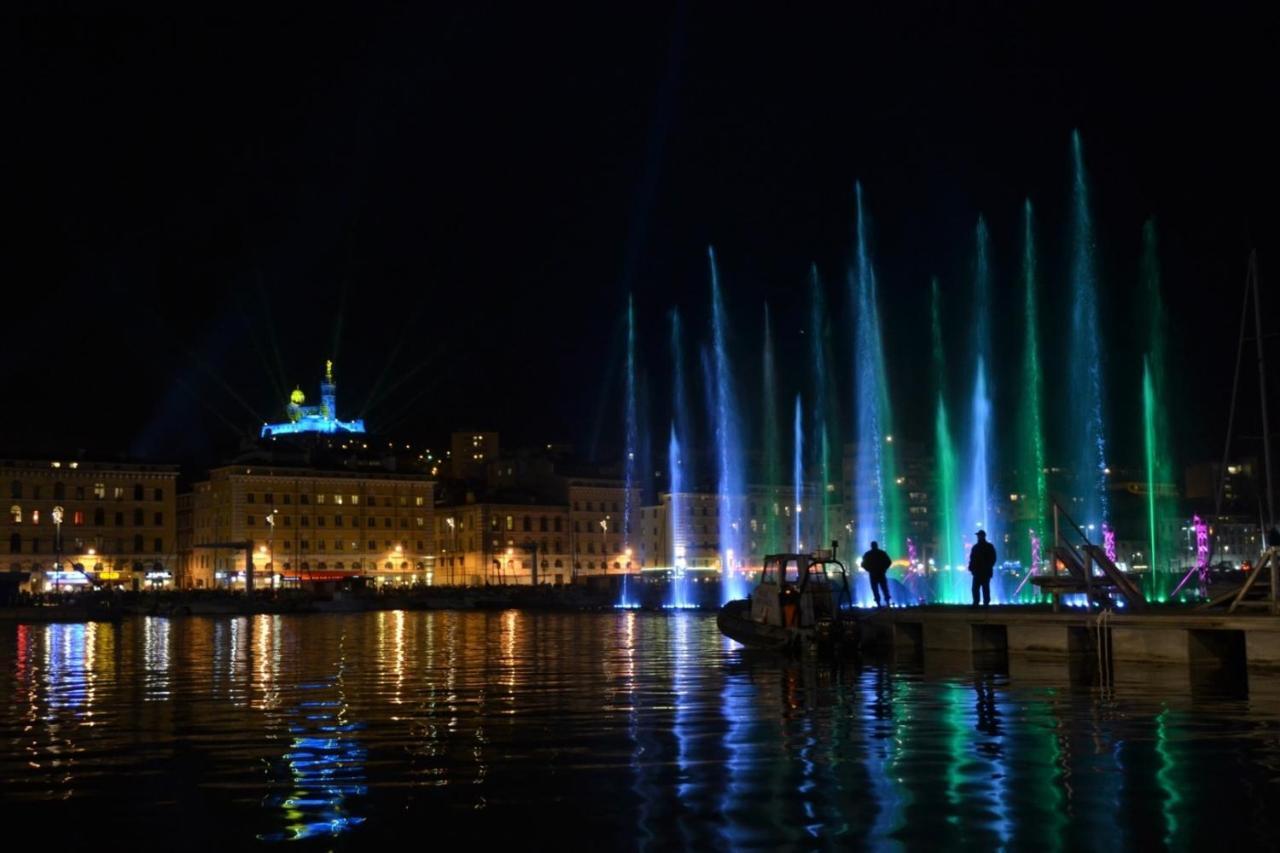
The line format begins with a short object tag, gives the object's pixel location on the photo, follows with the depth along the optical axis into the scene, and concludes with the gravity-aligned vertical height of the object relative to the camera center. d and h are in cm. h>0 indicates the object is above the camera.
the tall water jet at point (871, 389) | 6356 +797
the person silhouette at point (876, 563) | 3656 -19
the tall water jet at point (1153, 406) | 5688 +660
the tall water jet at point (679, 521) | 12991 +441
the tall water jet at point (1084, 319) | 5497 +904
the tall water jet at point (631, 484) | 9350 +888
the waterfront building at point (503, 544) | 16300 +209
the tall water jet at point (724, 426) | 8238 +912
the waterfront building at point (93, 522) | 13525 +457
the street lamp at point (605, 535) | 17012 +296
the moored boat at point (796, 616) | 3320 -142
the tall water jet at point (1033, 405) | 5594 +634
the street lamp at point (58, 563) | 10200 +55
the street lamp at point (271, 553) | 14555 +139
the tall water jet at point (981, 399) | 5881 +666
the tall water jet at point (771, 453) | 8119 +813
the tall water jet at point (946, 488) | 6197 +326
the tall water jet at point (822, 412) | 7305 +872
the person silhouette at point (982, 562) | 3472 -21
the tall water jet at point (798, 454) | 9156 +650
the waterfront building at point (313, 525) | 14938 +433
